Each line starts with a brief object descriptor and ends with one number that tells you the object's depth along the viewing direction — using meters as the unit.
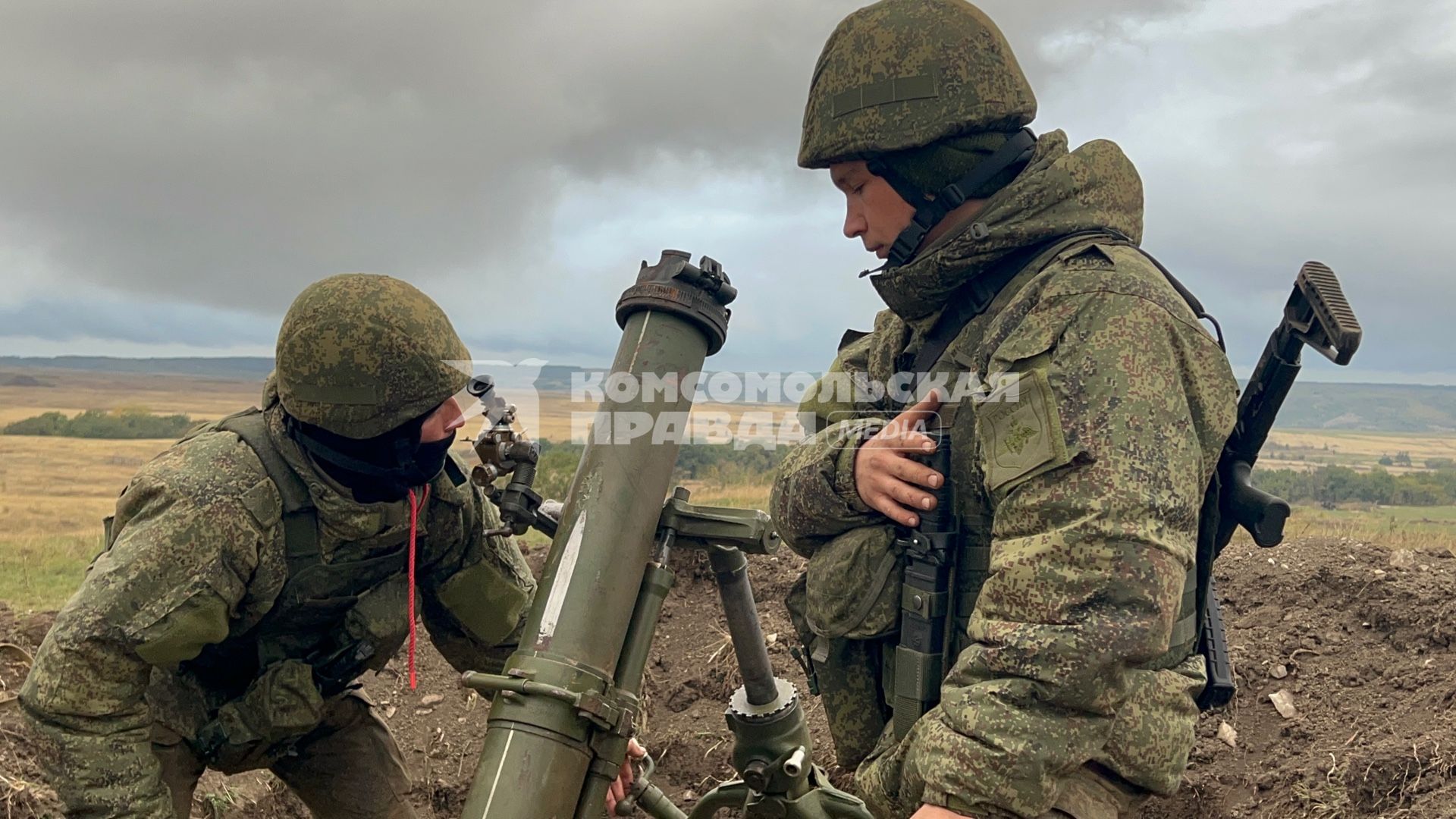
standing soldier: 2.22
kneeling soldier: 3.71
